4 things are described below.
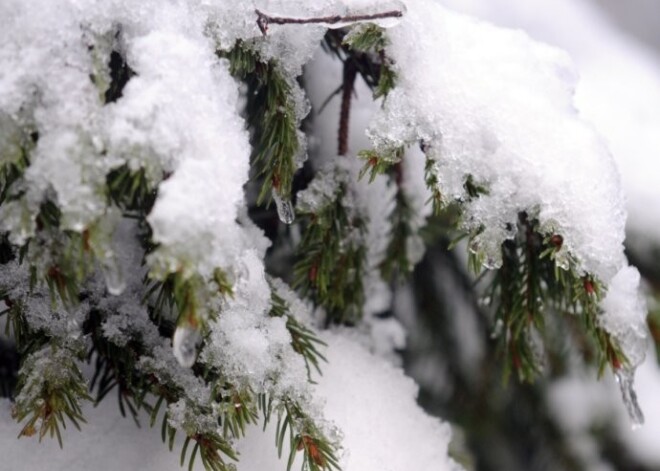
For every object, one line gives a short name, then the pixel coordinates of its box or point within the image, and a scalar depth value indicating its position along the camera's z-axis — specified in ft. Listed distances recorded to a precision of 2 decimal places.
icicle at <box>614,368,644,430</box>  3.25
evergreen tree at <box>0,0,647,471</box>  2.98
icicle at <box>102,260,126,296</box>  2.96
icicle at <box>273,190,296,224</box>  3.22
